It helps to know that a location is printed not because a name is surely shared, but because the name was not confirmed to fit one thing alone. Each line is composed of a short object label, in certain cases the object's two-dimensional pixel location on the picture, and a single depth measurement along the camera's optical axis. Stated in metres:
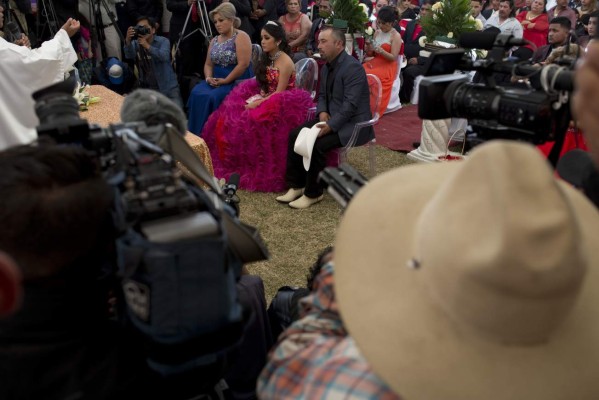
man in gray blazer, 3.46
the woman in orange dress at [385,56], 5.56
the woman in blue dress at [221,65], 4.42
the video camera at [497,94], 1.14
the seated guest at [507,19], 5.78
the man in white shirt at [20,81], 2.63
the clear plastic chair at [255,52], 4.82
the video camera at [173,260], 0.70
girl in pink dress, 3.76
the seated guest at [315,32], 6.12
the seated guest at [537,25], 5.97
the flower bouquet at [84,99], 3.19
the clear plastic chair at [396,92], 5.97
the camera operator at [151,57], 4.83
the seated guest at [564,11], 6.17
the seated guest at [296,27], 5.88
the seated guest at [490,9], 7.16
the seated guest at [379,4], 7.26
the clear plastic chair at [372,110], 3.67
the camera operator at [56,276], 0.75
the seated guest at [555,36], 4.34
